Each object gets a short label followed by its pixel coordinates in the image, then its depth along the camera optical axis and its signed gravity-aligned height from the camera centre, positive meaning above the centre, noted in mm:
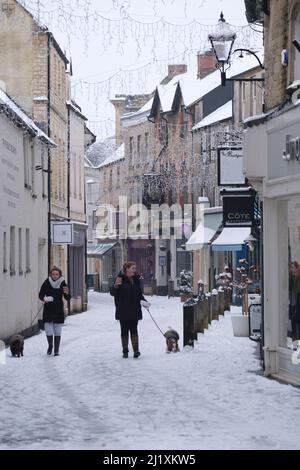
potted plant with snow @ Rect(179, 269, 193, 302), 51891 -848
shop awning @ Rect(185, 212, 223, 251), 53738 +1652
